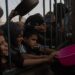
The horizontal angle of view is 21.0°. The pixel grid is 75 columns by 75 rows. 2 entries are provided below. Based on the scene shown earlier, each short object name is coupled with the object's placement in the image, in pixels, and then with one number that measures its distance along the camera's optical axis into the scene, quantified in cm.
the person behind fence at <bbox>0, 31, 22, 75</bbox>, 162
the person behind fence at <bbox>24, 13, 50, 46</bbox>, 210
